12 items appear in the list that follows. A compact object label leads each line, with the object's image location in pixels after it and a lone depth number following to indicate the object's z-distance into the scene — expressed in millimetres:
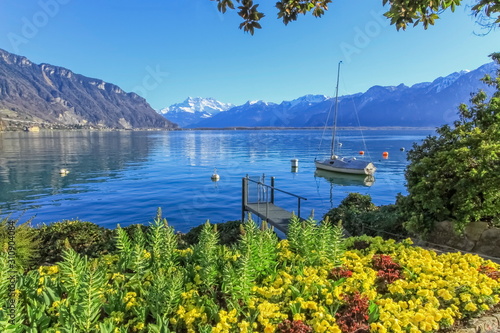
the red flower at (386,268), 4633
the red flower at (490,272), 4701
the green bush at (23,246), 7587
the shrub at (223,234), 10492
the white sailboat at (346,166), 35750
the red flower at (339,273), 4693
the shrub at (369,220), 9250
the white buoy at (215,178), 32309
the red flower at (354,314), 3397
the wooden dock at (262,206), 13134
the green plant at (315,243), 5191
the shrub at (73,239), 9178
